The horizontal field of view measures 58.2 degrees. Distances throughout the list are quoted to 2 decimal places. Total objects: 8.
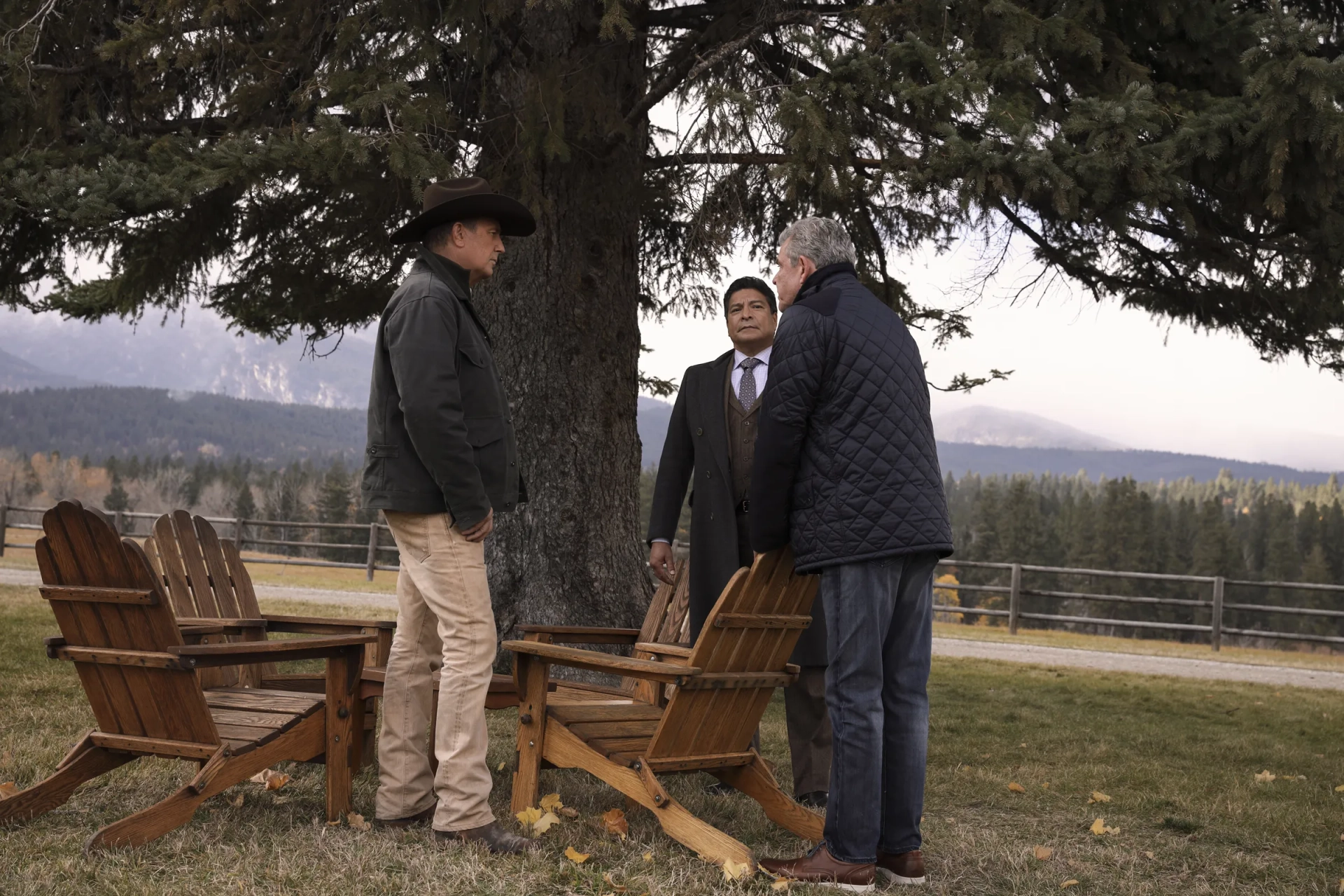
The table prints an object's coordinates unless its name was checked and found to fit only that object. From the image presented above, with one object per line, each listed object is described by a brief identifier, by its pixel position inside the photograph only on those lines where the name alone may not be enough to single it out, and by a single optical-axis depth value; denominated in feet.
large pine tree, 18.79
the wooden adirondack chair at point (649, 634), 16.52
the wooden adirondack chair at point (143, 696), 12.23
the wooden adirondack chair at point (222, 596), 15.93
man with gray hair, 11.69
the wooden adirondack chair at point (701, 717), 12.78
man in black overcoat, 15.94
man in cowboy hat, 12.33
